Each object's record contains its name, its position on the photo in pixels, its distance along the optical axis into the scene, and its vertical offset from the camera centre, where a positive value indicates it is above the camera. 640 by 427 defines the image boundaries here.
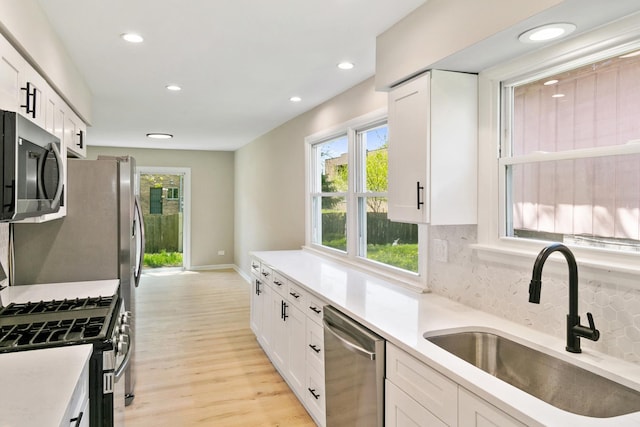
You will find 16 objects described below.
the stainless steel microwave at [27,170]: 1.39 +0.16
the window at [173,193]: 8.46 +0.37
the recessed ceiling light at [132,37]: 2.56 +1.08
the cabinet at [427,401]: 1.30 -0.66
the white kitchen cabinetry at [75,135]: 3.02 +0.60
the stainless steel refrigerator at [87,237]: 2.90 -0.18
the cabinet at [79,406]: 1.30 -0.68
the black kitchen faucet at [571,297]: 1.51 -0.31
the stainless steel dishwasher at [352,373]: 1.85 -0.79
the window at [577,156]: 1.58 +0.23
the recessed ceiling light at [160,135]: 6.44 +1.18
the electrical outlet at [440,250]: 2.49 -0.24
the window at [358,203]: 3.18 +0.08
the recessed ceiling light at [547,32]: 1.58 +0.70
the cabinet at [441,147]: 2.13 +0.33
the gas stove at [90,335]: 1.78 -0.54
